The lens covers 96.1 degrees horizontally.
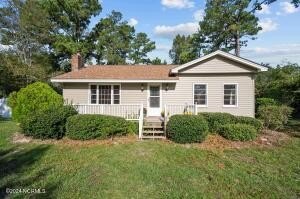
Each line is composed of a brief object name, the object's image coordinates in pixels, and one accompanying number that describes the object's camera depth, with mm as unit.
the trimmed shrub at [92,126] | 6022
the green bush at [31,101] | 7311
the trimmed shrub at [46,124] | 6079
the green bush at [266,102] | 10133
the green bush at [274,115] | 7591
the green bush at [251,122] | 7034
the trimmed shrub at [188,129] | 5852
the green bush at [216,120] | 7009
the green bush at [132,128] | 6735
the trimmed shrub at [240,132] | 6165
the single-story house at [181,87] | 8136
